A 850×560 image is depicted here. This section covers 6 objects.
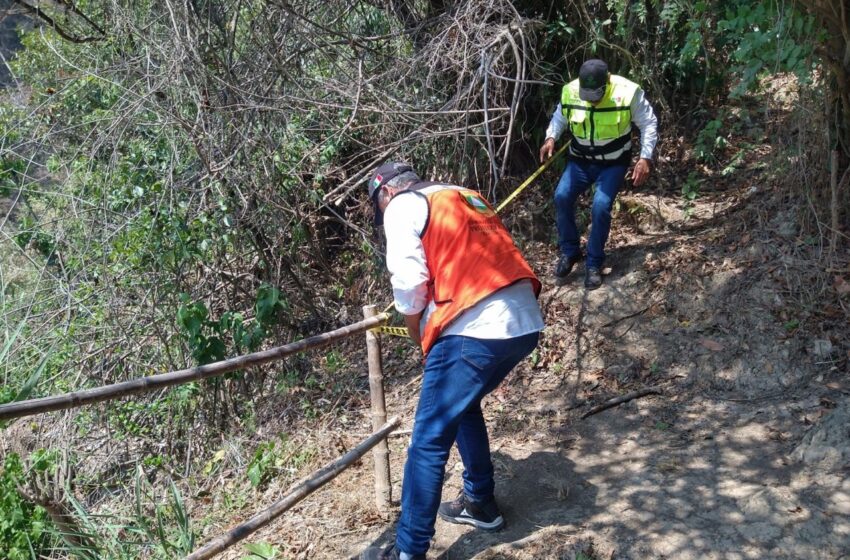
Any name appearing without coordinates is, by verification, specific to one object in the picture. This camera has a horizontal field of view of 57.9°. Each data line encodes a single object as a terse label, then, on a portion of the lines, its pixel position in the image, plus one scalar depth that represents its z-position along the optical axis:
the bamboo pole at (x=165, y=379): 2.45
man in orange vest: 3.09
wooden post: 3.97
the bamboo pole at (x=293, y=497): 3.04
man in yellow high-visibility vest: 5.23
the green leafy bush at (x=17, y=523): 4.03
